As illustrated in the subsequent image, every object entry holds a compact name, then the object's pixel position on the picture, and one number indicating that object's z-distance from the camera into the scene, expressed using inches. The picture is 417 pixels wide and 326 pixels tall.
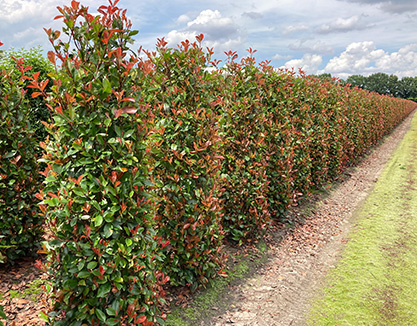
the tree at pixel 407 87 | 3858.3
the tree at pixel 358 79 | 4158.5
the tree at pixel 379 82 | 4030.5
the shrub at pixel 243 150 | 217.8
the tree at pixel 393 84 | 3961.6
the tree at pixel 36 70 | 224.8
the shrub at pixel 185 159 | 155.9
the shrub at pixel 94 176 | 103.4
